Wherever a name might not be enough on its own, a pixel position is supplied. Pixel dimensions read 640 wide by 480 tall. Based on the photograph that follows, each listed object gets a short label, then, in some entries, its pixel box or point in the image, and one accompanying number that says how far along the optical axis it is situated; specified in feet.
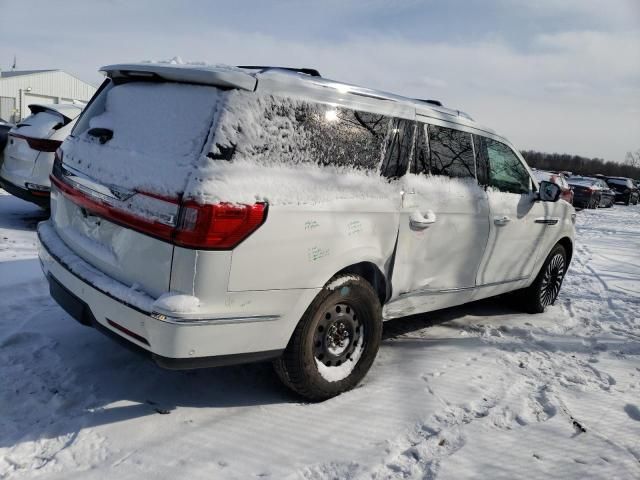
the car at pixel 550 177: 61.46
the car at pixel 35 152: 22.11
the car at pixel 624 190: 106.22
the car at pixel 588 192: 78.23
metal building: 126.72
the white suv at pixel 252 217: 8.14
